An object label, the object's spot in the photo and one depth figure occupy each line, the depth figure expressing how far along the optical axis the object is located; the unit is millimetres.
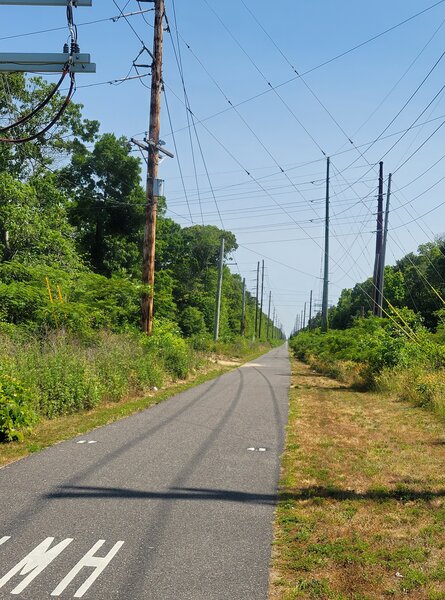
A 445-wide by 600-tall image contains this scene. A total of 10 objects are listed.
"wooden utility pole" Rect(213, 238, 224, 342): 49312
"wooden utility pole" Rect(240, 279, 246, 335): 77738
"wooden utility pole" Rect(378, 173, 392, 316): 29922
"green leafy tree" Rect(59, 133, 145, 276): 44562
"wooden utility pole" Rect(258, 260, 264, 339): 100012
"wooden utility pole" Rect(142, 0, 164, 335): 19922
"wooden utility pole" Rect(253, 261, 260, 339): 101162
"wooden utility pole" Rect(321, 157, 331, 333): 43000
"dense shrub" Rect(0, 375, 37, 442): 9344
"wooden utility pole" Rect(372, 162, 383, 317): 30266
